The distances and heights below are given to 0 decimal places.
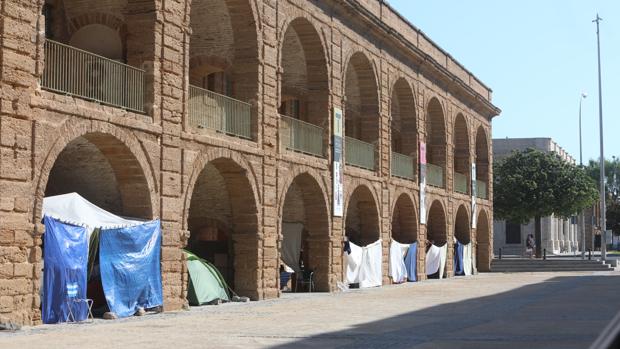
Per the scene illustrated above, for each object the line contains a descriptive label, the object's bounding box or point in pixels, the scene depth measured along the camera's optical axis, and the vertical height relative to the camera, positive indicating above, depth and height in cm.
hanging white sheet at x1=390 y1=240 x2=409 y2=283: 3027 -97
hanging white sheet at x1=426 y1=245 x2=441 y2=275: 3500 -99
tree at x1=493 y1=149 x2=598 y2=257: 4984 +252
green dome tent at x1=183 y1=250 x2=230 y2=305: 1909 -106
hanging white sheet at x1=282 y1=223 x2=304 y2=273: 2558 -26
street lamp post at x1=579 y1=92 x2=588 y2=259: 5378 +495
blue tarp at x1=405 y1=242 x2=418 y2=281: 3229 -101
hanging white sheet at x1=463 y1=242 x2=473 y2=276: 4006 -117
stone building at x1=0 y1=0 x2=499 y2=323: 1344 +237
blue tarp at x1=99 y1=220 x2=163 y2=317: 1553 -58
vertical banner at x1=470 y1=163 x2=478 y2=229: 4191 +192
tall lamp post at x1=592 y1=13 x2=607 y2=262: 4497 +576
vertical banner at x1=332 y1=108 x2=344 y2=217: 2533 +196
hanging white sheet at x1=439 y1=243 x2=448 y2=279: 3603 -94
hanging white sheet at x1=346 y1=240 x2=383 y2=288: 2688 -96
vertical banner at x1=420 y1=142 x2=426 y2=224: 3366 +203
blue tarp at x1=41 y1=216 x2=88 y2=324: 1389 -56
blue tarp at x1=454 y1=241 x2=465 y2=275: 3909 -109
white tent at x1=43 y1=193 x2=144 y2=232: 1464 +39
